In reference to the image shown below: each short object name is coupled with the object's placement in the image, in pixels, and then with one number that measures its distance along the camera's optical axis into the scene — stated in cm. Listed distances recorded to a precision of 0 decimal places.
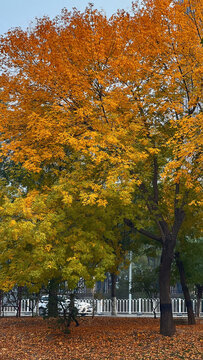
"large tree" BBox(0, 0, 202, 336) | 1452
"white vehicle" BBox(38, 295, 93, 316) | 2862
